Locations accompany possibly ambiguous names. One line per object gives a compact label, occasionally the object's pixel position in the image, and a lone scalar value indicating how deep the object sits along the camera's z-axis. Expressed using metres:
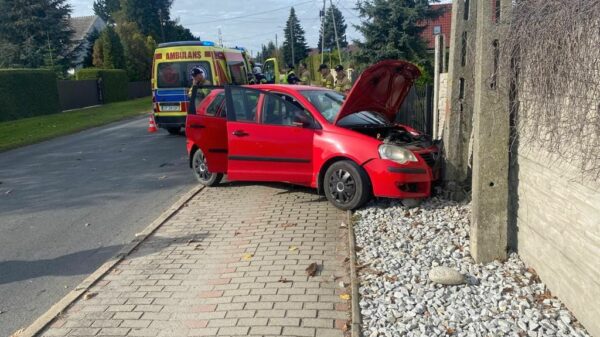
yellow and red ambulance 14.88
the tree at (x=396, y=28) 21.34
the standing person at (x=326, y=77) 13.07
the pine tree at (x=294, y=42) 86.16
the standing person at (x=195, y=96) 8.29
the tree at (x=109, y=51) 40.88
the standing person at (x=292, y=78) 14.97
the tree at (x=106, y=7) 83.44
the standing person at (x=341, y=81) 12.68
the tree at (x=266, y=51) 108.24
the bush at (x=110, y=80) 34.87
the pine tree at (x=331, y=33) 74.15
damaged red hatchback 6.33
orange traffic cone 17.06
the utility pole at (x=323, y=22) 40.51
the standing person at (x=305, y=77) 16.00
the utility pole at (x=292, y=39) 81.99
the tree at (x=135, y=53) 45.50
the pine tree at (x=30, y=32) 37.16
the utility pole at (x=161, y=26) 65.73
